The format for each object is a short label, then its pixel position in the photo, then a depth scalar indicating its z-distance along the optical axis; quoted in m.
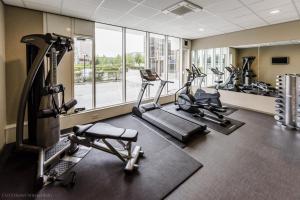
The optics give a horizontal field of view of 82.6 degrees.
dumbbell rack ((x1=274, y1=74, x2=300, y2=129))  4.12
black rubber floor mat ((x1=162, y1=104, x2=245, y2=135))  4.14
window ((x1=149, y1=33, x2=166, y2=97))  6.38
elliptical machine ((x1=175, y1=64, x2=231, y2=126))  5.00
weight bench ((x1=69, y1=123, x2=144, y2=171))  2.56
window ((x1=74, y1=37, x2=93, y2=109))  4.54
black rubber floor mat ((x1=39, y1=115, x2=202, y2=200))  2.08
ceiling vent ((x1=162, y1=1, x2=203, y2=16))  3.43
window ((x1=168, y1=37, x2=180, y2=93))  7.16
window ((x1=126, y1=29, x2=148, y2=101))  5.67
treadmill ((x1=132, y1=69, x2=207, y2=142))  3.73
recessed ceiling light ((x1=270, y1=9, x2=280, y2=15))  3.92
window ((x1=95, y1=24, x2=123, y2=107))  5.02
